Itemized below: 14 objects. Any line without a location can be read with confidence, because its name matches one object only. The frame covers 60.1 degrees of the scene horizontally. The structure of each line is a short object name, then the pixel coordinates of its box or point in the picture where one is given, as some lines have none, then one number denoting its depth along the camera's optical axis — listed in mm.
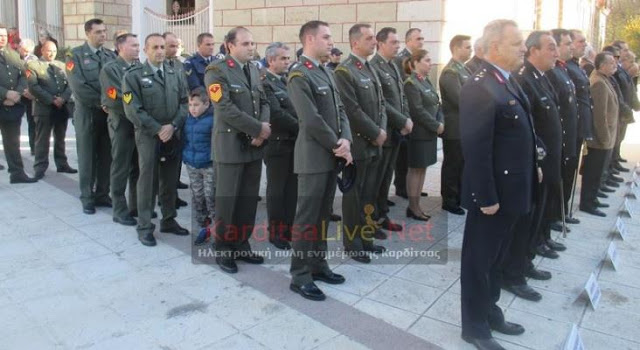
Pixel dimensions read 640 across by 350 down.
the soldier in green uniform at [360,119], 4543
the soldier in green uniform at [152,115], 4875
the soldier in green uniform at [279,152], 5043
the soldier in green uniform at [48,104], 7422
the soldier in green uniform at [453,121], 5871
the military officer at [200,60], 6441
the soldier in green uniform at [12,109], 6941
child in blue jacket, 5039
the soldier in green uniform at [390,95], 5117
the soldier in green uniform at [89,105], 5883
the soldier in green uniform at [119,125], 5258
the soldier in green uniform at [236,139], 4191
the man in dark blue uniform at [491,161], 3041
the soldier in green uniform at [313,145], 3844
